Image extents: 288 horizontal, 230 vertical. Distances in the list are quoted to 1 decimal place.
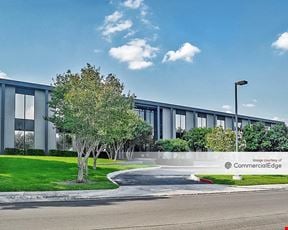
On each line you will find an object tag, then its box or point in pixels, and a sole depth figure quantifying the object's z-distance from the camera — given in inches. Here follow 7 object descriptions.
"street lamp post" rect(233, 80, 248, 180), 710.5
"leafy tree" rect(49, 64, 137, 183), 571.5
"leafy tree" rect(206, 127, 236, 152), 1208.7
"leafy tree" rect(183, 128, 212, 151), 1728.4
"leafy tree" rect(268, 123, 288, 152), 1105.5
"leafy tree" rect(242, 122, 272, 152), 1094.6
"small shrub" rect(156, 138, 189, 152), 1558.3
